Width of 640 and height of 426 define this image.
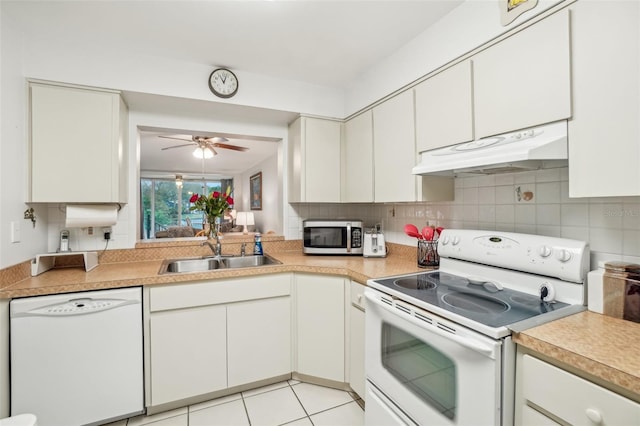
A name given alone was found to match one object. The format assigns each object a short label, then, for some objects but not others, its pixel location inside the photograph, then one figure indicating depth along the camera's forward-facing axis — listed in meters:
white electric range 1.00
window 7.21
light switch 1.60
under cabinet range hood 1.14
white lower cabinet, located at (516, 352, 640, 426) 0.77
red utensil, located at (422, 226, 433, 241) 1.91
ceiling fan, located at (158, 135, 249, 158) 4.28
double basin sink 2.27
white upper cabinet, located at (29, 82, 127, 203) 1.75
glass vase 2.34
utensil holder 1.92
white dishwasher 1.51
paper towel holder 1.89
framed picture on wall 6.45
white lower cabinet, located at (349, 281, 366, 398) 1.80
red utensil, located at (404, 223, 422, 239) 1.96
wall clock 2.16
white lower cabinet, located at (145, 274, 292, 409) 1.76
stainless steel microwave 2.34
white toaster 2.27
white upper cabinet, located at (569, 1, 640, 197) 0.97
